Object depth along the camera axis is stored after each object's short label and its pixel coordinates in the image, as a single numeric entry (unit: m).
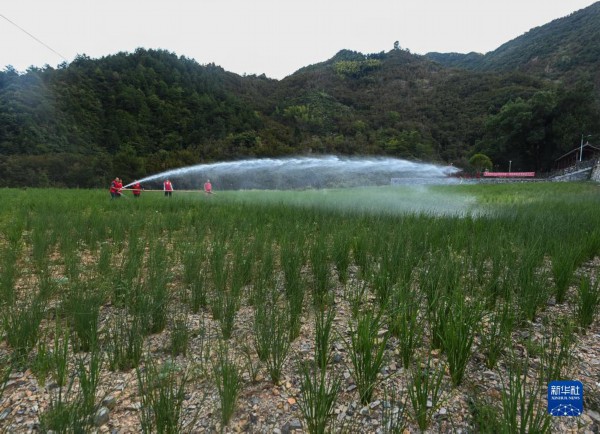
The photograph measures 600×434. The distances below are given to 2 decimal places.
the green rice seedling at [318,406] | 1.59
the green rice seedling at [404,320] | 2.24
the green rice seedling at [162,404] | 1.58
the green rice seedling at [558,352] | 1.84
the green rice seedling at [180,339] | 2.41
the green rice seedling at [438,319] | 2.30
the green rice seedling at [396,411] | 1.55
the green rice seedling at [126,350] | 2.27
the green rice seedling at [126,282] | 3.10
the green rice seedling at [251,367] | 2.11
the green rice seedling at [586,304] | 2.65
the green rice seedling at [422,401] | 1.69
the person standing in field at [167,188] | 18.20
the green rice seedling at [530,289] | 2.68
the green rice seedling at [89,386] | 1.65
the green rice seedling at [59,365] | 1.98
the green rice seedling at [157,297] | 2.81
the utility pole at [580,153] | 43.22
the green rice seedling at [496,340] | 2.18
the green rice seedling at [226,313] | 2.65
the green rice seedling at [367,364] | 1.93
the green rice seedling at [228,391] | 1.76
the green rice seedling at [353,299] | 2.81
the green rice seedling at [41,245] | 4.31
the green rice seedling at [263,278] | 3.01
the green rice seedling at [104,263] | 3.94
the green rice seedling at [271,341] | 2.14
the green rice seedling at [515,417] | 1.35
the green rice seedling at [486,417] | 1.41
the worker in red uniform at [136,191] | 16.60
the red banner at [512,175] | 43.48
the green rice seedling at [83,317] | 2.53
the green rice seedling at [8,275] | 3.12
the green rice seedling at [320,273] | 3.20
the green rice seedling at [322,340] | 2.10
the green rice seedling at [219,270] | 3.45
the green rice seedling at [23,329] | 2.44
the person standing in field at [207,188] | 20.22
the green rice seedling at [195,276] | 3.26
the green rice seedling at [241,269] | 3.37
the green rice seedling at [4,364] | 2.21
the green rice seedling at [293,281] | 2.70
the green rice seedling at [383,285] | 3.08
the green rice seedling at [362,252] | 4.00
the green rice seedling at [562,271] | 3.16
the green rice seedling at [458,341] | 2.03
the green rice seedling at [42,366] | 2.11
